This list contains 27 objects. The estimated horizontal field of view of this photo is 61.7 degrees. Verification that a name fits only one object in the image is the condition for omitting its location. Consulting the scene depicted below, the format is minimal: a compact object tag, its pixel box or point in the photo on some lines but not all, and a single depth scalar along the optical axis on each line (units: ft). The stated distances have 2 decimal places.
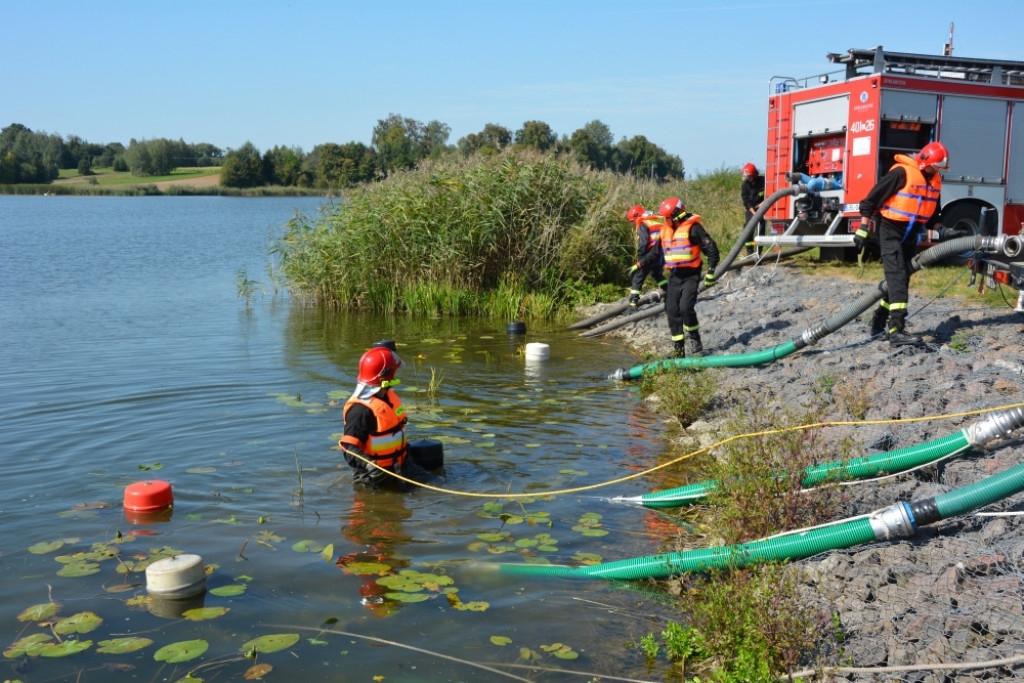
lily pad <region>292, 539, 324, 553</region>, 21.30
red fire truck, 48.24
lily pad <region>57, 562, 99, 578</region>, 19.67
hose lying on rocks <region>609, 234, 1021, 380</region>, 30.76
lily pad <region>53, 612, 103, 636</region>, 17.04
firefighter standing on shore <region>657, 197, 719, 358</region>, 37.09
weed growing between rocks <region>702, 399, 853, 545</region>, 18.69
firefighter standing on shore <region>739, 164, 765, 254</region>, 59.26
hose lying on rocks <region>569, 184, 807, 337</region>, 47.93
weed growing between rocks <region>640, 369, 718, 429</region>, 32.09
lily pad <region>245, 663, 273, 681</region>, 15.44
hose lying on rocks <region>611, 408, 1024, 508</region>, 19.52
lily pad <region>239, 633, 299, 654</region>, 16.43
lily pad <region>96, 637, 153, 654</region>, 16.28
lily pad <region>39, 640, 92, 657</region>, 16.20
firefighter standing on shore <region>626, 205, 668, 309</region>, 42.50
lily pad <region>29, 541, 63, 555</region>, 21.03
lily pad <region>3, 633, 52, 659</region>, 16.20
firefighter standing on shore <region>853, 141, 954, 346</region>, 31.81
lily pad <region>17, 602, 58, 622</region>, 17.60
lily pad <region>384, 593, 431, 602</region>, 18.57
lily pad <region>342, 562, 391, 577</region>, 19.98
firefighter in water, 23.11
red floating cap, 23.26
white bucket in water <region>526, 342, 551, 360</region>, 45.09
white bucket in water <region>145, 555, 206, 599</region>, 18.10
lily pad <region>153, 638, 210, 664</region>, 15.97
